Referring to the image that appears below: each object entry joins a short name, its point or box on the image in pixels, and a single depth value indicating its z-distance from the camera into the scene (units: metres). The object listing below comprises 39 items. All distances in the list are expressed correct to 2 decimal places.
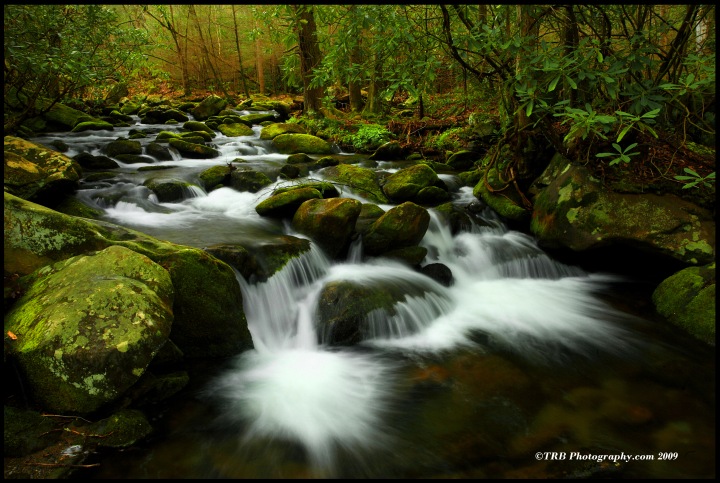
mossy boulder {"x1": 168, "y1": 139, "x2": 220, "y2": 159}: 10.90
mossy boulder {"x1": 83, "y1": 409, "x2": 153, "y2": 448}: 2.74
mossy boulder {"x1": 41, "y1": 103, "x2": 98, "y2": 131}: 12.66
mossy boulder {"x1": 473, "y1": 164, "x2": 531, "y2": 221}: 7.21
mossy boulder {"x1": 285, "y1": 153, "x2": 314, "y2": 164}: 10.36
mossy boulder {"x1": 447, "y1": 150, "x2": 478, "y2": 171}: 9.98
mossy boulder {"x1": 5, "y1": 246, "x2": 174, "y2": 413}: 2.70
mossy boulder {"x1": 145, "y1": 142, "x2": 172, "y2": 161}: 10.29
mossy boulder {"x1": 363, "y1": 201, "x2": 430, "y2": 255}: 6.05
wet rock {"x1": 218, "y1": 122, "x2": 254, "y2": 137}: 13.87
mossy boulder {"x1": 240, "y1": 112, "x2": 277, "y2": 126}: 16.02
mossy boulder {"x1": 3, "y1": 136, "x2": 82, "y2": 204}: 5.69
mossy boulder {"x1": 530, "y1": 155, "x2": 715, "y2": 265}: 5.29
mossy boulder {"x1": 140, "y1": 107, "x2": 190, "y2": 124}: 16.62
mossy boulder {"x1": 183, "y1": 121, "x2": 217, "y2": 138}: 14.17
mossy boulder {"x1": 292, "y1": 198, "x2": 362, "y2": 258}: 5.83
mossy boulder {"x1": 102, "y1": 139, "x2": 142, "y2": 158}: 10.20
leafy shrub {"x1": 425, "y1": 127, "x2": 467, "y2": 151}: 10.83
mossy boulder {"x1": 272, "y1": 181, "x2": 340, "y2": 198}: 7.21
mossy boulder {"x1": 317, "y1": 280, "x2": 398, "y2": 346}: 4.57
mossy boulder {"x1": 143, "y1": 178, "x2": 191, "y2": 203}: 7.54
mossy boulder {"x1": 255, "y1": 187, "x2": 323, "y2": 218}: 6.51
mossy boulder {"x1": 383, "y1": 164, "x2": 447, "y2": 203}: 7.97
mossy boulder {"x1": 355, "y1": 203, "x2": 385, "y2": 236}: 6.46
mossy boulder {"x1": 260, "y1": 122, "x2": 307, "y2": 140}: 13.07
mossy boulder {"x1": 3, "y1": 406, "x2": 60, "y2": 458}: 2.48
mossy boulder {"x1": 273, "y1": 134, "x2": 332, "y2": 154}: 11.82
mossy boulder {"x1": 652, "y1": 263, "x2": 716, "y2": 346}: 4.50
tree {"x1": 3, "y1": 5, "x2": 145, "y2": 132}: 5.55
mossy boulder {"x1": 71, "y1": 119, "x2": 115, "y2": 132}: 12.82
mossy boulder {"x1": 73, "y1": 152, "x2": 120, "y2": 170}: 8.94
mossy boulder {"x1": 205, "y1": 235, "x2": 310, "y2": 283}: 4.84
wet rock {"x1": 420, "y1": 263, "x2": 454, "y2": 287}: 5.88
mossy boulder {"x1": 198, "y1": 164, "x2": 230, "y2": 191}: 8.45
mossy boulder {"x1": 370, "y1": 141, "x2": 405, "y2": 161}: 10.82
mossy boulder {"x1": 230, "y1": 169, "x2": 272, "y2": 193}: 8.27
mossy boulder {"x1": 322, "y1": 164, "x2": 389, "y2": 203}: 8.09
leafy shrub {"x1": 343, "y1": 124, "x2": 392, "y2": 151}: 11.70
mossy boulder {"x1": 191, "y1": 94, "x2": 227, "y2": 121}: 17.83
